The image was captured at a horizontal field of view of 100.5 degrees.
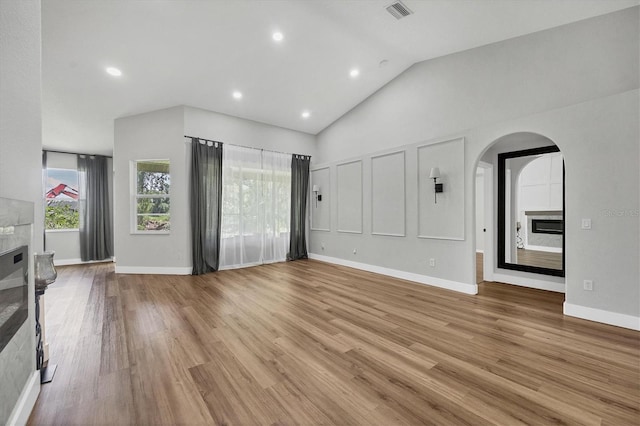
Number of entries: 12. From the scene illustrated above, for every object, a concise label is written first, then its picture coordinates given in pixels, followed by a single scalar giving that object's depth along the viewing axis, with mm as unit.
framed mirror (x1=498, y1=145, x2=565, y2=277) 4016
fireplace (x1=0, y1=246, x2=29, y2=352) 1237
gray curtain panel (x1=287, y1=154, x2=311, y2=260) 6648
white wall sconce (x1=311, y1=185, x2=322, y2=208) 6705
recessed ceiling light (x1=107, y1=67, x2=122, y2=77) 3800
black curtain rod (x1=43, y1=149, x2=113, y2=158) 6554
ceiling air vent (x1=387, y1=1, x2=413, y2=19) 3261
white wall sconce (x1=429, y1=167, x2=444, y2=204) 4246
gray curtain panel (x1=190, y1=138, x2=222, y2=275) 5219
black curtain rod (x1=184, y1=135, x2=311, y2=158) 5223
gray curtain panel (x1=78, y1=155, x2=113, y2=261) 6863
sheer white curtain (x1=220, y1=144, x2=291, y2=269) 5711
